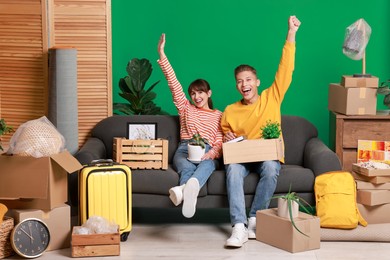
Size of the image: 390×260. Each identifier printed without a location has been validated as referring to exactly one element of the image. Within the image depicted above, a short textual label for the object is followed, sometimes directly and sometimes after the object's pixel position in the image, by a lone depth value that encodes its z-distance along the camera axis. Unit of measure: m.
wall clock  4.01
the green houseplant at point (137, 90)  5.30
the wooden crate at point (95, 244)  4.05
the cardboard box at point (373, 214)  4.46
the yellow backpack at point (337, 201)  4.33
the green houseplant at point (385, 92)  4.87
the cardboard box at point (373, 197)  4.43
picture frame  4.98
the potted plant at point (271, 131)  4.58
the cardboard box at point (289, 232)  4.14
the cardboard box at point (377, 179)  4.47
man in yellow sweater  4.40
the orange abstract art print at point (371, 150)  4.86
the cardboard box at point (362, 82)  4.90
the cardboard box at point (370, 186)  4.49
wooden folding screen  5.18
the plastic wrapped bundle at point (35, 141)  4.16
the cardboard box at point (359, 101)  4.89
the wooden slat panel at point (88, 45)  5.18
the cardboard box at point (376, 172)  4.48
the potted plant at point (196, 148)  4.66
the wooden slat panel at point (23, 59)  5.19
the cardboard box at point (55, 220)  4.11
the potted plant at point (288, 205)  4.19
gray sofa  4.52
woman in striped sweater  4.76
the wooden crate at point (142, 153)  4.62
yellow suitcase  4.26
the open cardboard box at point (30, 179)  4.10
